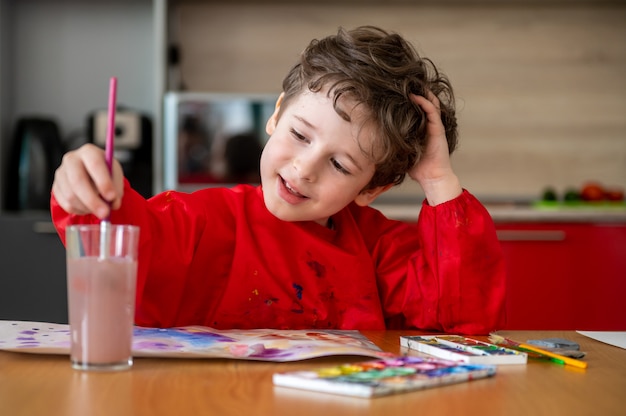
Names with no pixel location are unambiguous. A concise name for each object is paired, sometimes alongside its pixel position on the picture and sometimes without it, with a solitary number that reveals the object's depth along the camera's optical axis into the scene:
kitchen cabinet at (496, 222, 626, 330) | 3.02
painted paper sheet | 0.80
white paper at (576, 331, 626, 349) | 1.03
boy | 1.21
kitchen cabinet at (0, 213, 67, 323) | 2.98
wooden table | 0.62
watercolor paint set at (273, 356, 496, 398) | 0.66
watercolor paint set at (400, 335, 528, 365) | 0.85
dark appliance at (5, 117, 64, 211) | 3.22
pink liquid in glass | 0.73
